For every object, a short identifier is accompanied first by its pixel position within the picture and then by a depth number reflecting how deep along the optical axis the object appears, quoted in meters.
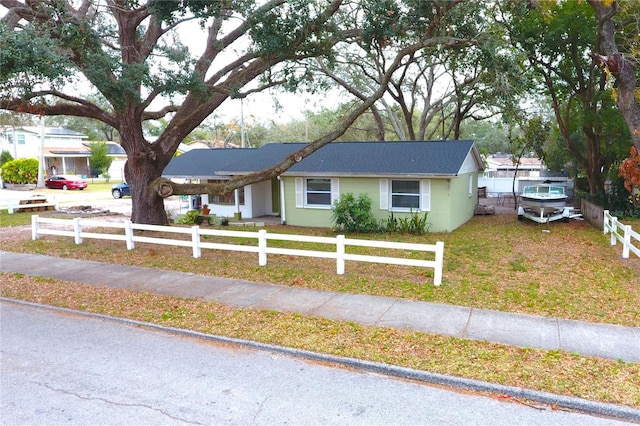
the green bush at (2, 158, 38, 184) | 44.53
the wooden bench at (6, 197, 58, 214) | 23.97
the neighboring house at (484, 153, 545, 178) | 43.90
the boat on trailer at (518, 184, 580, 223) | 18.97
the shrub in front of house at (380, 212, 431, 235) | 17.03
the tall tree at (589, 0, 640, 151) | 13.02
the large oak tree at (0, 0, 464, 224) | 10.80
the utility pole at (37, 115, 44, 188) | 43.56
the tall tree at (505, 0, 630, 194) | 17.73
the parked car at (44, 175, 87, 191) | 41.38
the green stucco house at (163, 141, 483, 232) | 17.39
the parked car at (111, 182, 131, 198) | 34.34
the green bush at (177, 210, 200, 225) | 20.42
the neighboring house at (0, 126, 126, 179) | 53.94
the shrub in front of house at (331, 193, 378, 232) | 17.06
